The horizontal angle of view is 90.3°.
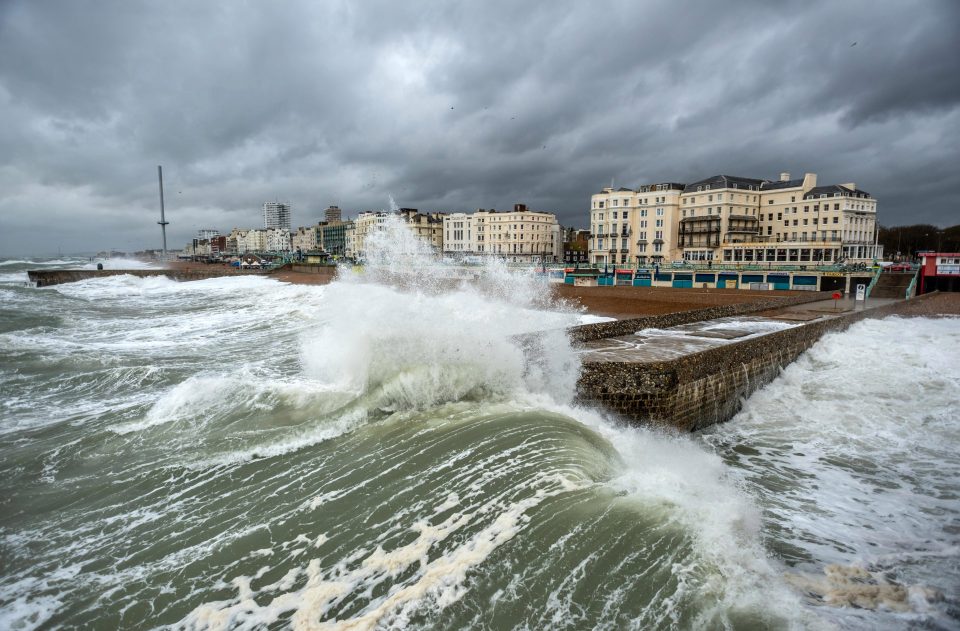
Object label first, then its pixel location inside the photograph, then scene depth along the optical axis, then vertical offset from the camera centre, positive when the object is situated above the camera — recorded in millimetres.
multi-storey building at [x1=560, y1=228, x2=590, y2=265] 101812 +6655
